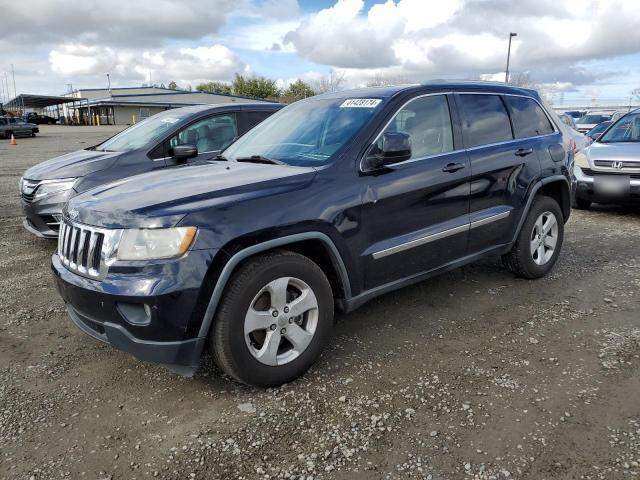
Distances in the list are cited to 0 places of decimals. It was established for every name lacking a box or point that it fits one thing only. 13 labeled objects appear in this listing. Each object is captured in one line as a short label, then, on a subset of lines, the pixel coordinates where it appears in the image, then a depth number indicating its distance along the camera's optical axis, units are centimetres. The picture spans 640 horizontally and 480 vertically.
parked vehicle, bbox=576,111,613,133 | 2203
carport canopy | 7138
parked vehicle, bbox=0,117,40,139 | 3553
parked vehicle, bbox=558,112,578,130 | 1344
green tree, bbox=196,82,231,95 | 8331
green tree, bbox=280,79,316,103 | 6433
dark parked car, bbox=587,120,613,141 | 1555
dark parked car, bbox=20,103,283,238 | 564
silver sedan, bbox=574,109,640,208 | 737
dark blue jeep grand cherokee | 269
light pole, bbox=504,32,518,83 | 3438
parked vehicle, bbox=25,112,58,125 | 5962
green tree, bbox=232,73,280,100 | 7381
